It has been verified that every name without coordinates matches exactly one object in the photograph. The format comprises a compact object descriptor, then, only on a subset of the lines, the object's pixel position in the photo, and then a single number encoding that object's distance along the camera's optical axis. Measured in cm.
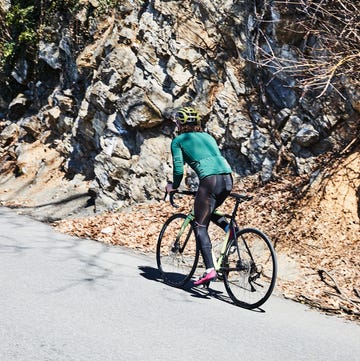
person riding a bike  635
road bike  613
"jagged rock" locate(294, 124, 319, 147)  1039
